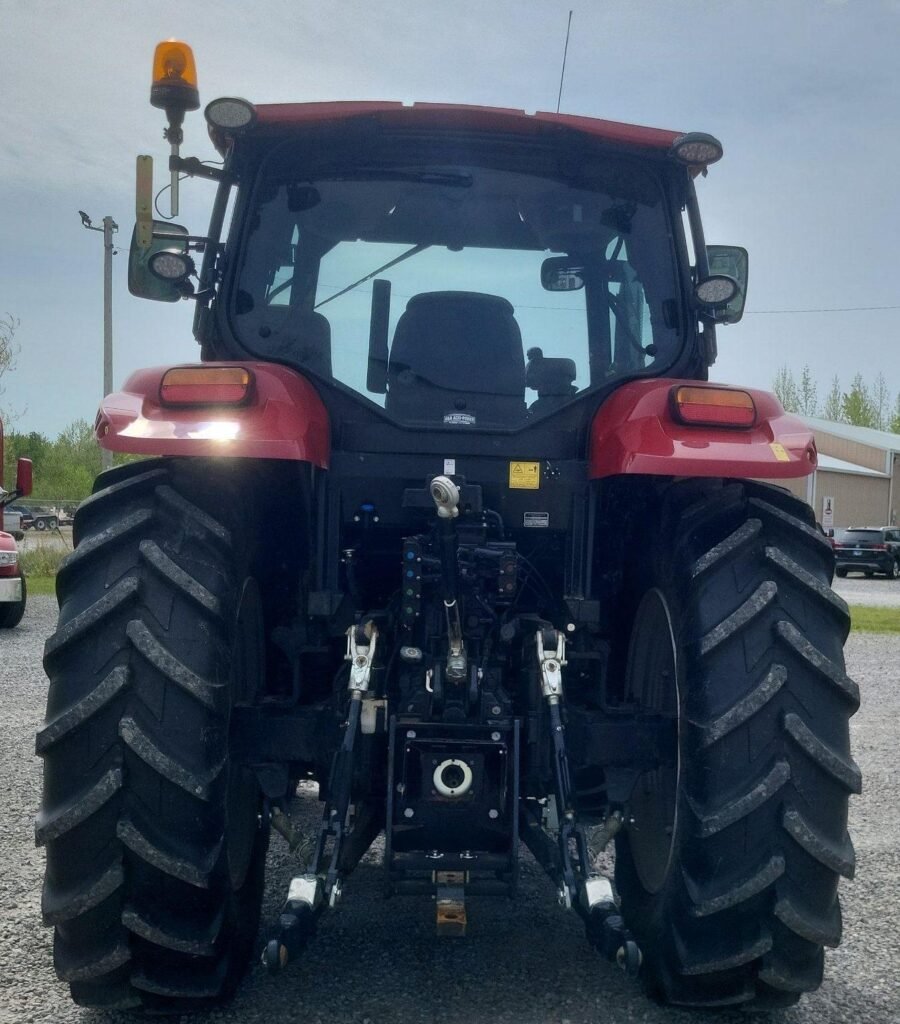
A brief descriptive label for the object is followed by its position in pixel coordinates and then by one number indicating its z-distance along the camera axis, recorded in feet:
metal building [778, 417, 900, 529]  155.94
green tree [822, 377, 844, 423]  209.26
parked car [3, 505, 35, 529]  157.23
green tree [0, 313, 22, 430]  75.05
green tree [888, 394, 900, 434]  210.79
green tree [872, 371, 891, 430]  211.82
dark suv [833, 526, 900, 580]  105.60
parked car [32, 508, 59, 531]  158.44
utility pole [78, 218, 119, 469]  82.58
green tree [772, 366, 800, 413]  203.62
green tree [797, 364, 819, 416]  206.80
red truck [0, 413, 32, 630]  41.50
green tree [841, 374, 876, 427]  209.26
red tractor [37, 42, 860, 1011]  8.30
